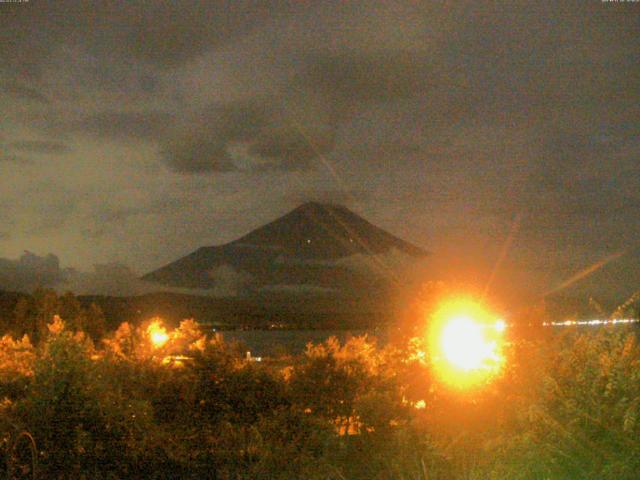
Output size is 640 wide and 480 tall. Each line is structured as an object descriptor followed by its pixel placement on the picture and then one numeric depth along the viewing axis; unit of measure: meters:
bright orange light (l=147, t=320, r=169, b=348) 20.02
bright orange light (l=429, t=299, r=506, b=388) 10.34
